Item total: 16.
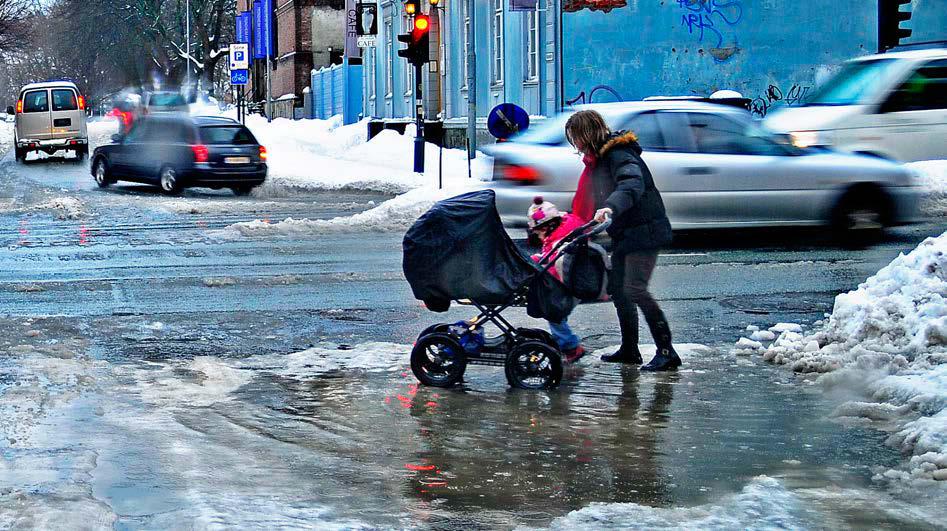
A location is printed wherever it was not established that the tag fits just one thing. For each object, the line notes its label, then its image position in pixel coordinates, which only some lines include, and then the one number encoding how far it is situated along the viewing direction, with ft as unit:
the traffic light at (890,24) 62.80
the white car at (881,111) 59.57
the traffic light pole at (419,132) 89.86
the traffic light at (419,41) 84.17
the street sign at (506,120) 72.54
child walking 25.08
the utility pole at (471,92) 86.74
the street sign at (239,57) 159.94
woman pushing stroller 25.79
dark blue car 83.82
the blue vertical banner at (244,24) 232.94
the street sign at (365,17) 142.15
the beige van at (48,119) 132.36
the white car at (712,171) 46.57
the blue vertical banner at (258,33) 221.87
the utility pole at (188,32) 284.82
